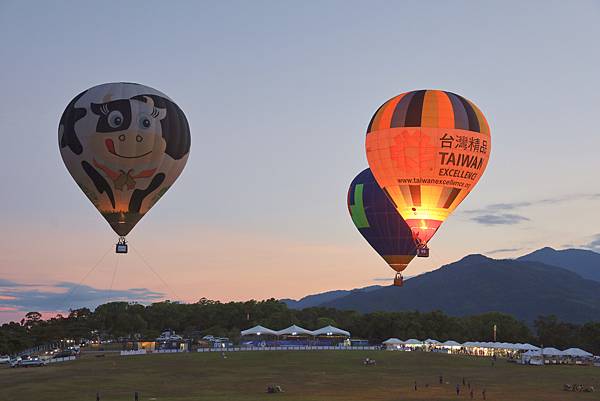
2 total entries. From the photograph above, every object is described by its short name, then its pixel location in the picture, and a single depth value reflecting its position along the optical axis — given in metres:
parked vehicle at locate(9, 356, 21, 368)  86.46
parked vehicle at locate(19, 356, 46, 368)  85.68
